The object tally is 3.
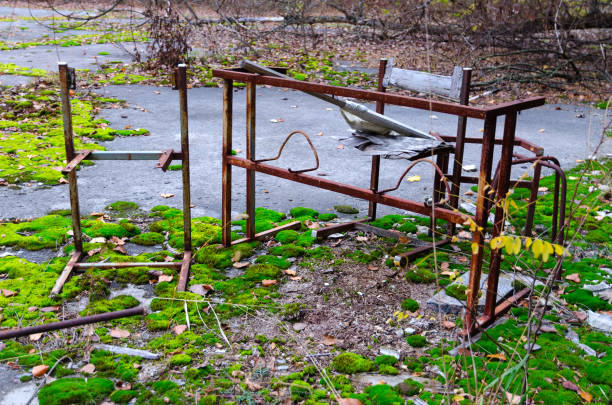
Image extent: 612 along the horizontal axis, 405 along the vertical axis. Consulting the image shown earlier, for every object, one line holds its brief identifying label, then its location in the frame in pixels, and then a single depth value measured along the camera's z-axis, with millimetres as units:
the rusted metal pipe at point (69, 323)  2672
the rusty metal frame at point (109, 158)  3816
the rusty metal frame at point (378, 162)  3080
